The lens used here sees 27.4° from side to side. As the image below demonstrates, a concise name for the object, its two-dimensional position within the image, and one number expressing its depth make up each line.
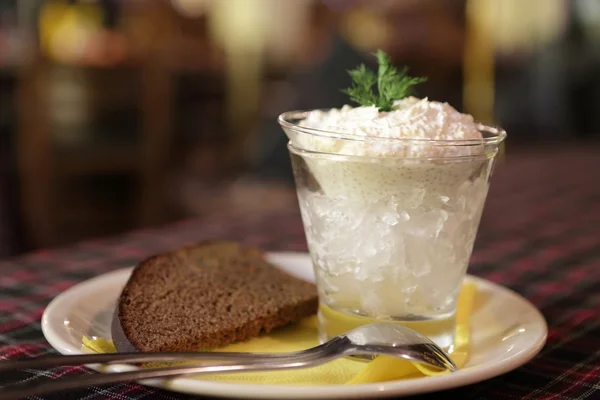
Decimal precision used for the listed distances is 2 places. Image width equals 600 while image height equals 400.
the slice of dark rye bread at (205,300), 0.42
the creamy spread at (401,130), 0.41
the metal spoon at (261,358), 0.36
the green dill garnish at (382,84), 0.44
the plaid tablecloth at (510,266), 0.41
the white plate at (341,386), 0.38
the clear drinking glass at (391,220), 0.42
